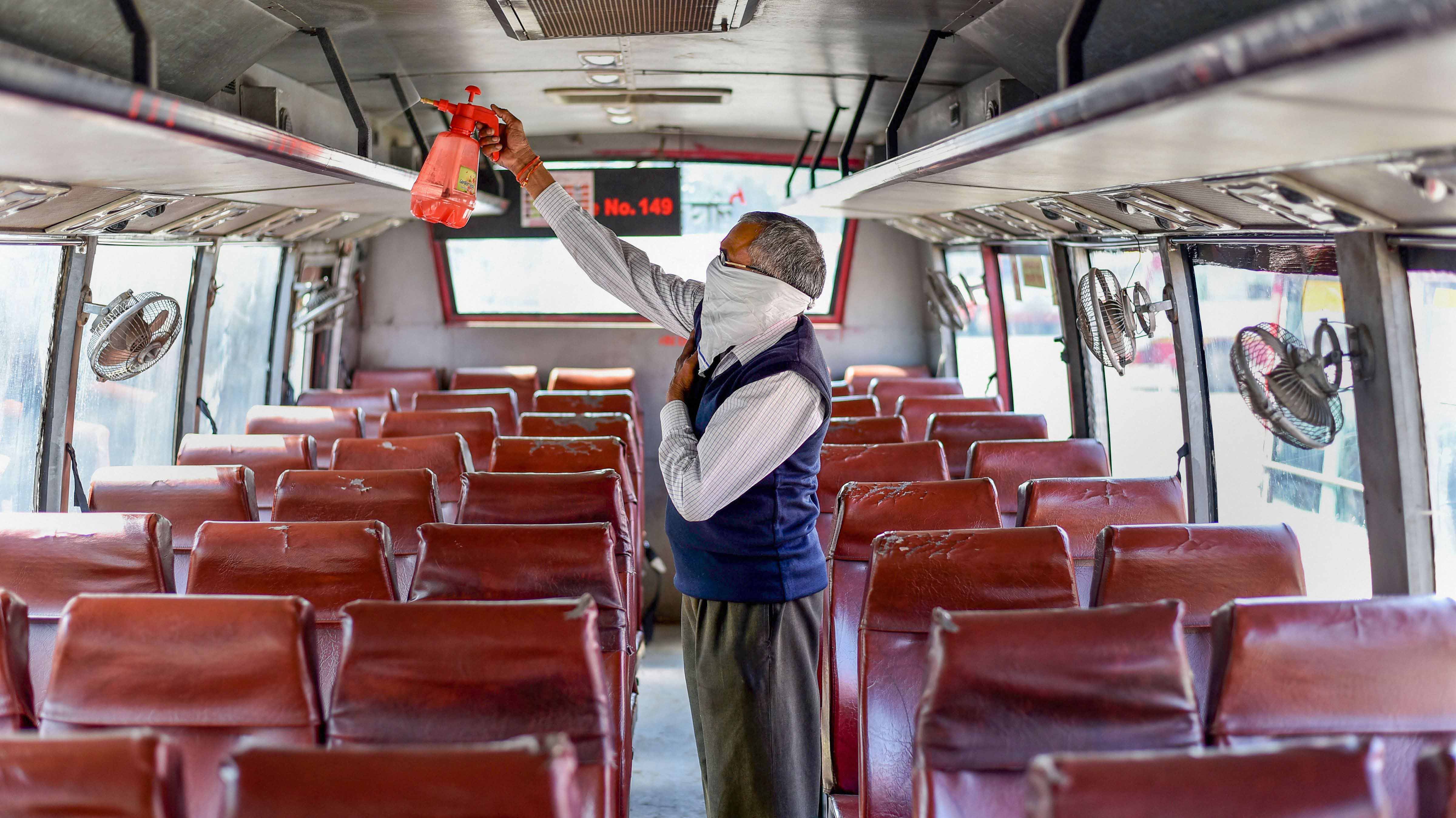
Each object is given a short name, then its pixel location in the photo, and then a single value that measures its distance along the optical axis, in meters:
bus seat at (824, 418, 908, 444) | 5.28
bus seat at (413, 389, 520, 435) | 7.03
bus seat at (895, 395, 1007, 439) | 6.79
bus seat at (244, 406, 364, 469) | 6.00
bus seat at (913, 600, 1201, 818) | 1.92
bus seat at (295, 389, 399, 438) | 7.40
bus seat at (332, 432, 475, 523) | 4.77
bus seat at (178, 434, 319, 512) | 4.94
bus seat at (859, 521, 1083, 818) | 2.59
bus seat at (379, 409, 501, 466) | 5.73
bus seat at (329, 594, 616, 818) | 1.99
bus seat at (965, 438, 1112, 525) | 4.67
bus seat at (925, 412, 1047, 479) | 5.41
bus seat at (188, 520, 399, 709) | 2.89
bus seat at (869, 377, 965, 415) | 7.68
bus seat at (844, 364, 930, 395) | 8.97
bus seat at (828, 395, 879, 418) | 6.52
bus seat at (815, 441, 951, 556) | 4.34
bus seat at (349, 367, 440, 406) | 9.23
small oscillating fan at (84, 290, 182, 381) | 4.68
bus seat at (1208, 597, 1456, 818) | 2.08
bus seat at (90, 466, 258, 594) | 4.00
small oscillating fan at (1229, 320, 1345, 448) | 3.22
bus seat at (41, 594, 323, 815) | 2.08
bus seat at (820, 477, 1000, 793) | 3.39
